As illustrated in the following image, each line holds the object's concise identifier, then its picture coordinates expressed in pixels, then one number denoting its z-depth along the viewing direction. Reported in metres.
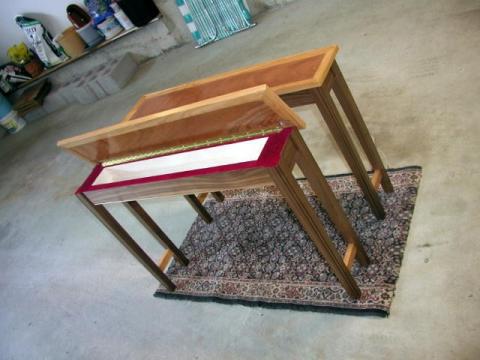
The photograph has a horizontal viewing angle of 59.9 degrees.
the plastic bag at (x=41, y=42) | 5.19
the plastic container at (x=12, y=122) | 5.62
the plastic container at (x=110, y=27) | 4.93
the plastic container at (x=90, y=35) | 5.01
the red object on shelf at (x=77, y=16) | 4.93
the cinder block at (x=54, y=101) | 5.50
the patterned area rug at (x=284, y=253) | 1.72
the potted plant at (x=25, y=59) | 5.44
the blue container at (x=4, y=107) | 5.49
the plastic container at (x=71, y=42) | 5.12
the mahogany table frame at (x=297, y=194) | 1.32
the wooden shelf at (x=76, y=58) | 4.91
